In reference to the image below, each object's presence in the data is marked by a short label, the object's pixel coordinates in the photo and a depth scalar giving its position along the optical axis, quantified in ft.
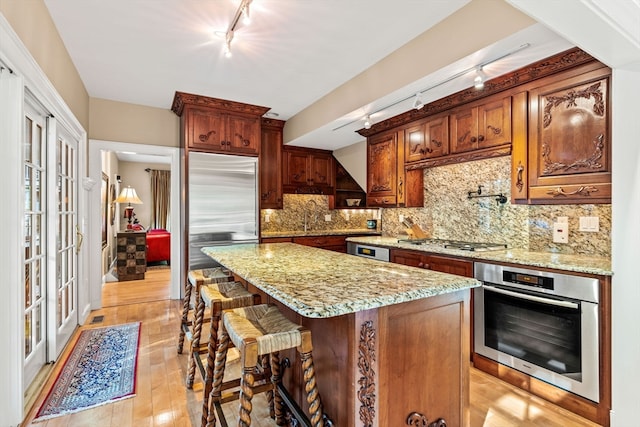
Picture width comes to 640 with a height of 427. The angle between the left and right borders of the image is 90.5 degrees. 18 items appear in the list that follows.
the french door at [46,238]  7.00
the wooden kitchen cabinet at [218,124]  12.86
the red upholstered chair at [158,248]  22.16
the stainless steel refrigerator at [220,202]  12.94
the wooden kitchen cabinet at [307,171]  16.17
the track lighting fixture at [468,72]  7.00
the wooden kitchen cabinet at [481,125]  8.58
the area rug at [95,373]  6.70
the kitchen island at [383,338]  4.14
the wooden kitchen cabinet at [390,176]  12.32
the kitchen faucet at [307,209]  17.33
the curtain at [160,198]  29.40
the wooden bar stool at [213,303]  6.15
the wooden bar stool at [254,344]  4.34
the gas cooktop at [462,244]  8.81
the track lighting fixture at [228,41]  7.69
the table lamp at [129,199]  22.40
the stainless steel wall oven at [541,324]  6.17
